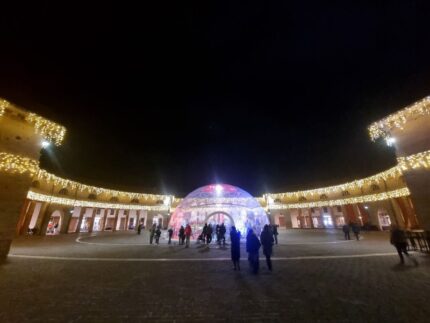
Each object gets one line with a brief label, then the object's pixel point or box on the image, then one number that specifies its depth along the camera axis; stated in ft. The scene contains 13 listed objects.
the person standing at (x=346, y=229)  65.51
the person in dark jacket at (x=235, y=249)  28.70
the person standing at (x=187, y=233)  53.98
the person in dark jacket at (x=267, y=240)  28.62
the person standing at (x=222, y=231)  53.88
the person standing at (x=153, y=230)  61.34
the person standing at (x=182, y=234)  56.44
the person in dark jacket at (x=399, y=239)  31.45
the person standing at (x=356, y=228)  62.36
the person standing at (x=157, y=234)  59.96
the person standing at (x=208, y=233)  57.06
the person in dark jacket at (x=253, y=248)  27.70
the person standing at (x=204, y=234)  57.87
